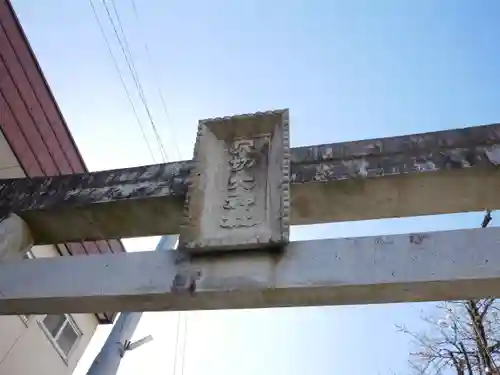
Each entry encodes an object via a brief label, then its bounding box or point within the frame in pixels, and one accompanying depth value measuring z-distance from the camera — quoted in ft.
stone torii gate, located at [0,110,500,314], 8.51
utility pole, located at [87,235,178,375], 17.66
